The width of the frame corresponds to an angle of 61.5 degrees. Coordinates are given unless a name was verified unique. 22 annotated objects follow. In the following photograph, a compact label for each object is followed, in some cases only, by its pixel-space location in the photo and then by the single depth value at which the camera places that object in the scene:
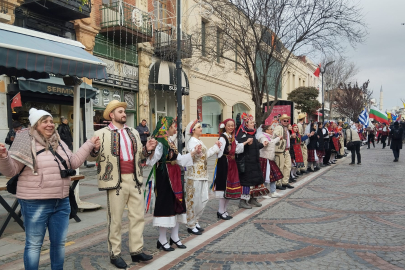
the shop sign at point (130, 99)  15.66
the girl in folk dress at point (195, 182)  5.21
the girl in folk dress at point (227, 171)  6.26
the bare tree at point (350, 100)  41.47
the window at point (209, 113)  21.66
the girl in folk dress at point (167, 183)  4.54
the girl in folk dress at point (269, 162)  8.16
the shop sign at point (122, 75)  14.59
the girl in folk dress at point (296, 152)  11.01
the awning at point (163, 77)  16.77
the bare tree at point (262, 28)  12.00
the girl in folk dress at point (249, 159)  6.75
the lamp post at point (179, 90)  6.45
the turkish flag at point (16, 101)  10.49
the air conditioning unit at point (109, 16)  14.35
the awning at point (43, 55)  4.98
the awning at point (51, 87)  10.79
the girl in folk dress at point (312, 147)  13.02
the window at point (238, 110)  25.87
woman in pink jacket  3.22
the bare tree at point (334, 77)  36.28
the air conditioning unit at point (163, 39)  17.02
